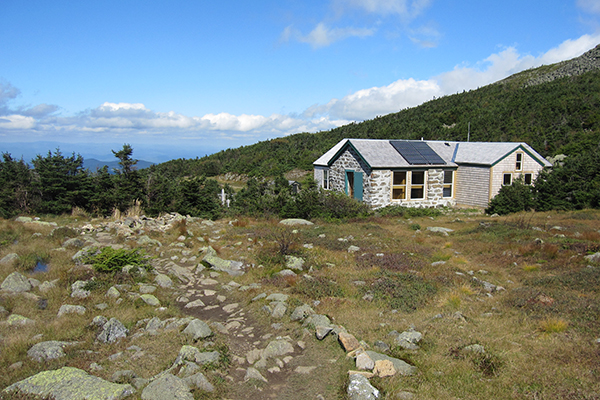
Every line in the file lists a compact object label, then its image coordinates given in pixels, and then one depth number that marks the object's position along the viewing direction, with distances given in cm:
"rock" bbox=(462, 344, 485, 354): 473
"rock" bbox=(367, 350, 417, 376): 443
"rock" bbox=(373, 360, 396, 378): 434
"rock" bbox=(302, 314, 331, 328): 568
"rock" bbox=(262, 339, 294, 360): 501
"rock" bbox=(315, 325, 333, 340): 533
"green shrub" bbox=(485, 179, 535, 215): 1830
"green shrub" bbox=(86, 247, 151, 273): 778
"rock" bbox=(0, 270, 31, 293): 667
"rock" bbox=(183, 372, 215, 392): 408
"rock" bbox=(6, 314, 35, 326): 540
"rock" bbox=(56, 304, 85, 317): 588
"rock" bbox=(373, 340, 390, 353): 499
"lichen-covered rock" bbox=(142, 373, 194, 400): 382
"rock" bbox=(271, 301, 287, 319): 628
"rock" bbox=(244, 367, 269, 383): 445
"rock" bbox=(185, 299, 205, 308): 700
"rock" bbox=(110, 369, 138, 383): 416
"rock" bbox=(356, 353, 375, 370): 450
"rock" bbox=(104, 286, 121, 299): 669
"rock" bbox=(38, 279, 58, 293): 683
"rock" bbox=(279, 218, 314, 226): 1569
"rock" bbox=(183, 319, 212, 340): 528
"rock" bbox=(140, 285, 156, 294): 724
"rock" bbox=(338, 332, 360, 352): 494
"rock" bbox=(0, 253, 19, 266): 818
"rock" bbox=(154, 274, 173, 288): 787
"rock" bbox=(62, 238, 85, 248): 1015
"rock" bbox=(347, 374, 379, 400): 395
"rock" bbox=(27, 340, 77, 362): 454
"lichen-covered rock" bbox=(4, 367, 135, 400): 376
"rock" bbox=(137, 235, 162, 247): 1121
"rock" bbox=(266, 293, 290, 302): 689
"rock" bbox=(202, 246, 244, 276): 904
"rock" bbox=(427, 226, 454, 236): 1395
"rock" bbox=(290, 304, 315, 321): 607
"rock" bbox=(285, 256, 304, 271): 908
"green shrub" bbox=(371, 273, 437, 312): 672
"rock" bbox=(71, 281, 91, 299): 662
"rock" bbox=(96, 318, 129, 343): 516
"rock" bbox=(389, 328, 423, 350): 504
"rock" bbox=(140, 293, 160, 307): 665
